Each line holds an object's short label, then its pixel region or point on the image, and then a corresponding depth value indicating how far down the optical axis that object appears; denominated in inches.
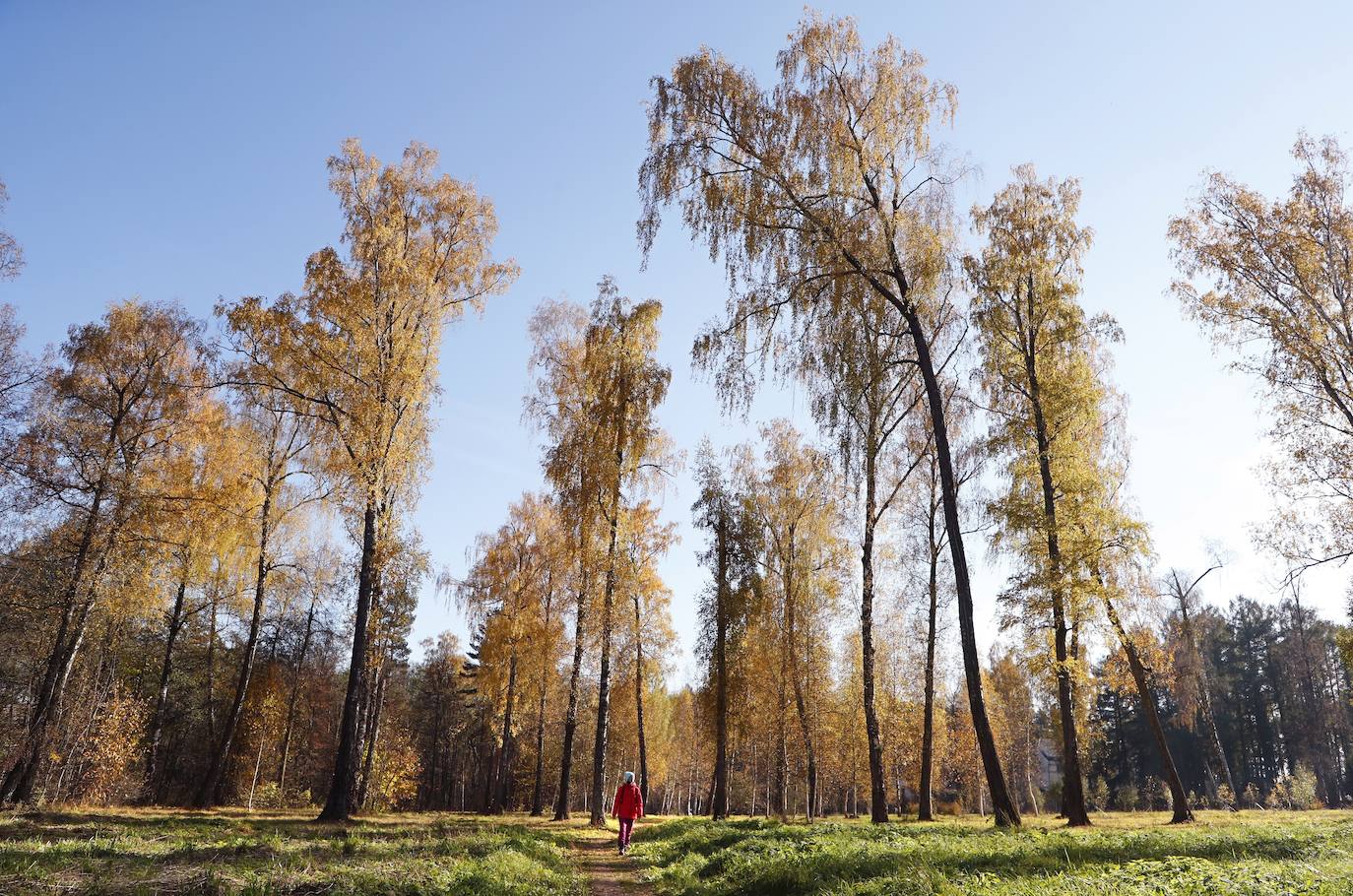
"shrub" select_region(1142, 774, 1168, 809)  1830.7
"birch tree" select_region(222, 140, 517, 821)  658.2
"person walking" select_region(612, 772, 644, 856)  615.8
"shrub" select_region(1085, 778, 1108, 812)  1872.4
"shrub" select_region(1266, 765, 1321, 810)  1365.7
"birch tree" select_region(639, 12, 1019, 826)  499.2
